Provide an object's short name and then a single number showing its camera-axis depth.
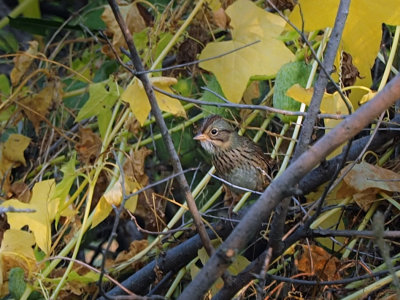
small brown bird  5.50
